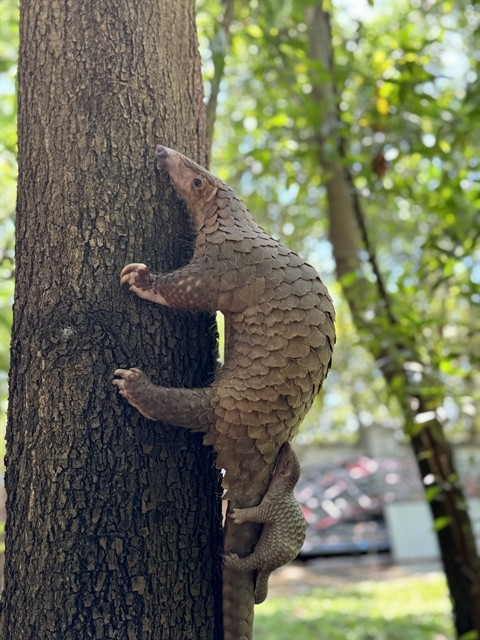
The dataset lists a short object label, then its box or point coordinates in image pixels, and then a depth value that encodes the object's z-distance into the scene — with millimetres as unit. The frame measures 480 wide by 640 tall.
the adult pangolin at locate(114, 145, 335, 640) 1259
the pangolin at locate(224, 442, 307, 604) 1291
